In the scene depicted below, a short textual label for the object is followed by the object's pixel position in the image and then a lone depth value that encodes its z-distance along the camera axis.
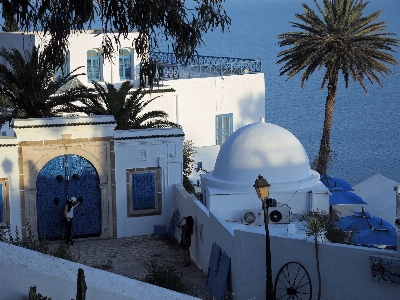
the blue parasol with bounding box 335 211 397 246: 19.16
